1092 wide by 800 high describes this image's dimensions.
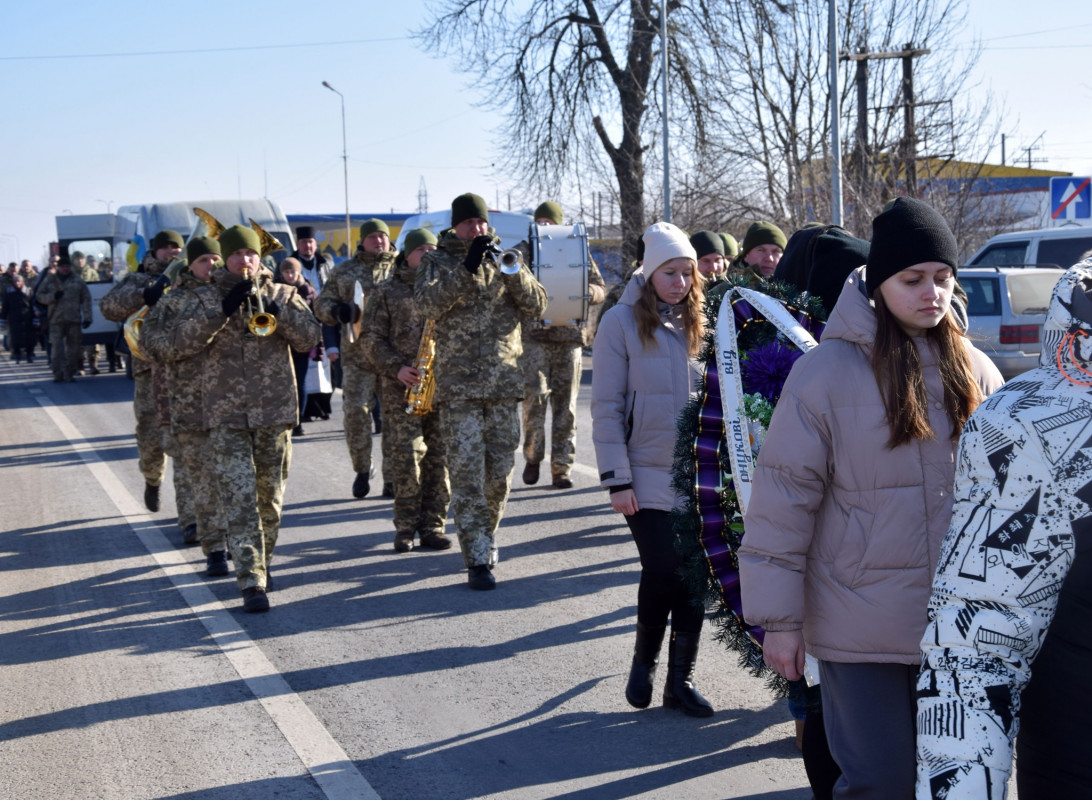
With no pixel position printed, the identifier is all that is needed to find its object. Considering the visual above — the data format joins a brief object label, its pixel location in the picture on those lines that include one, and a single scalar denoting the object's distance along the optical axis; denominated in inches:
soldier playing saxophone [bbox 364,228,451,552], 323.6
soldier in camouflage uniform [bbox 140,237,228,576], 277.0
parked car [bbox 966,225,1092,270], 605.0
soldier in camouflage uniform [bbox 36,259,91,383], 856.3
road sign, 621.9
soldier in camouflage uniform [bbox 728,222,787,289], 269.1
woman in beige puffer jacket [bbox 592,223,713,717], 196.9
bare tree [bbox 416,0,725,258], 1066.7
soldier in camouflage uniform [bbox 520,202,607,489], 406.9
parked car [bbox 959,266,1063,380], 535.5
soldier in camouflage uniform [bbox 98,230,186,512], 374.6
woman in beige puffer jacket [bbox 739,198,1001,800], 110.3
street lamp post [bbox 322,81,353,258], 1670.8
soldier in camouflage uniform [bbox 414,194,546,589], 280.8
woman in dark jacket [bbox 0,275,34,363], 1075.3
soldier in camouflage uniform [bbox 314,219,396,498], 403.2
